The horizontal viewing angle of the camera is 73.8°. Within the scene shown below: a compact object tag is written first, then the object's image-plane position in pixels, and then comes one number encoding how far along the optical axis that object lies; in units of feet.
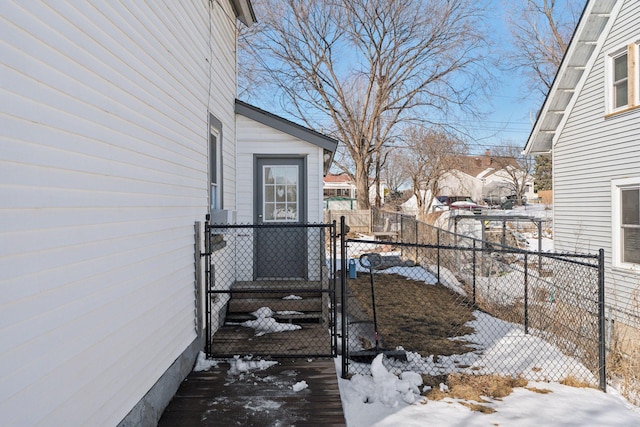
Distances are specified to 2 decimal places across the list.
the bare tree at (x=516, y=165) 149.22
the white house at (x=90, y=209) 6.30
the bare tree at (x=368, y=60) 79.30
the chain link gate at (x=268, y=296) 17.01
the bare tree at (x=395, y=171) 109.45
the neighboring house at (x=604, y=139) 27.09
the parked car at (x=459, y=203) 95.36
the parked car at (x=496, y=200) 134.37
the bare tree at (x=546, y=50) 70.44
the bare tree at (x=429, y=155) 91.75
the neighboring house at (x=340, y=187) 178.70
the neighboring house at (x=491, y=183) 156.04
